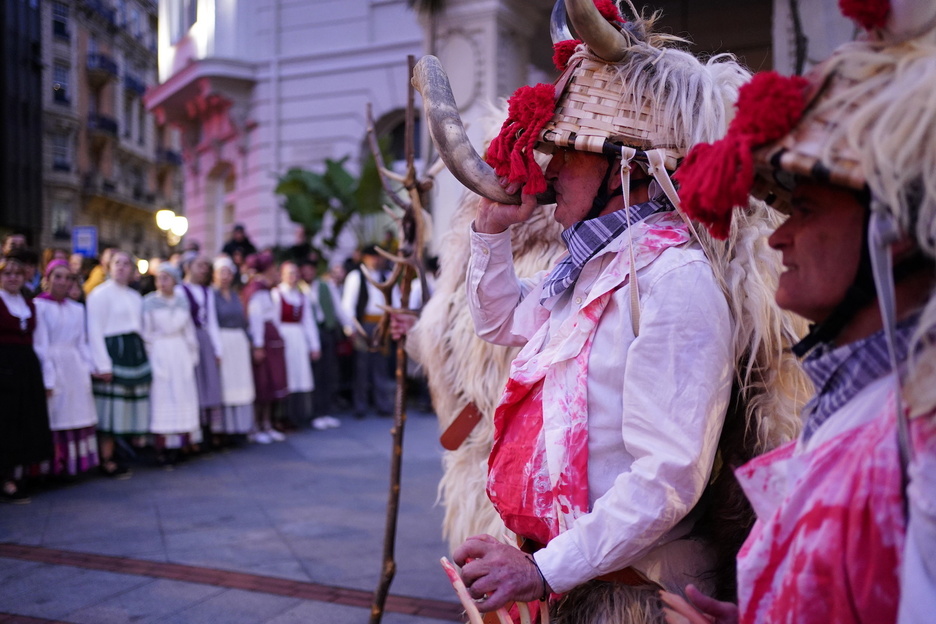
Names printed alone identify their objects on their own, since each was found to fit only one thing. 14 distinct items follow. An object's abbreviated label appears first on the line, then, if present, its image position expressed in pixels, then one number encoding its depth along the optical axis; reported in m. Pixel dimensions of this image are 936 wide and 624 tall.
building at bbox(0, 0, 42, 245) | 26.67
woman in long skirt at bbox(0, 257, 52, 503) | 6.21
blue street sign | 12.57
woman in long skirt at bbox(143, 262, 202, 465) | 7.81
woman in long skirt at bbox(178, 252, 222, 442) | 8.48
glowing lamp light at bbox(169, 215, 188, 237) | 16.72
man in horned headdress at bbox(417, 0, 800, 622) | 1.55
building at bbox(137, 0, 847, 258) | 16.05
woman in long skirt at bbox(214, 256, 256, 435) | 8.88
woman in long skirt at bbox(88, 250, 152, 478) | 7.43
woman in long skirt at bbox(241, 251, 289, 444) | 9.51
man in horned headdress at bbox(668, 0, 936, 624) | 1.00
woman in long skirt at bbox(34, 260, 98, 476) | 6.79
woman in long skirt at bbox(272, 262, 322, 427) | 10.19
